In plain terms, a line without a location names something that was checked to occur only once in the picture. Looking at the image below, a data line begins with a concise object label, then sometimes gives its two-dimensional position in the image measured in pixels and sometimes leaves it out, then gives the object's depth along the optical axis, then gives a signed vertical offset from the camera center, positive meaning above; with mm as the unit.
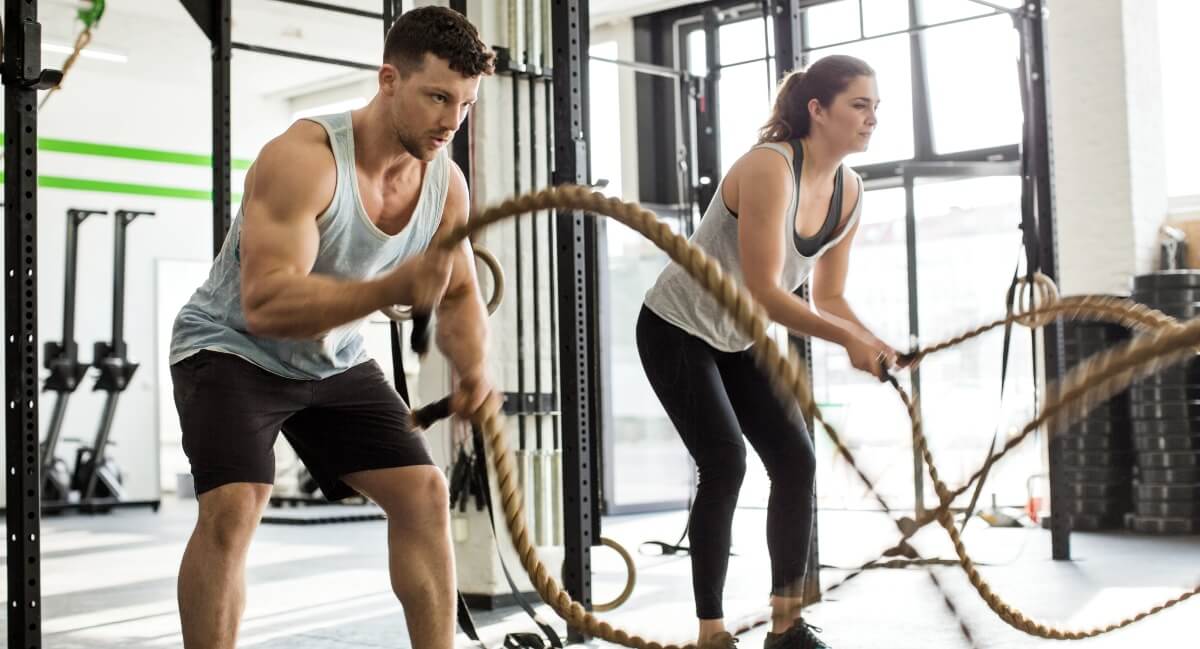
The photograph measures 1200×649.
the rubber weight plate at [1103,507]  6238 -694
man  1927 +84
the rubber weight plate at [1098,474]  6223 -525
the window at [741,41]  8289 +2320
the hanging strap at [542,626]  3087 -648
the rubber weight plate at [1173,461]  5922 -442
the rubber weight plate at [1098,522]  6227 -768
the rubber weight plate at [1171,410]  5926 -197
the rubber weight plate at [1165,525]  5918 -754
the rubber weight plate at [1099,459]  6180 -443
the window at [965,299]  7602 +473
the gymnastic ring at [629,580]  2838 -471
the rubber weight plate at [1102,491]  6238 -610
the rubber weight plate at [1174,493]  5961 -600
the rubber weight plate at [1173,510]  5938 -681
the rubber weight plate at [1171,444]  5914 -360
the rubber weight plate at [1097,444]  6172 -366
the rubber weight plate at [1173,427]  5922 -281
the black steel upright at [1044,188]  5188 +780
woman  2641 +108
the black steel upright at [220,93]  3555 +865
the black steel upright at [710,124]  6074 +1333
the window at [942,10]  7482 +2255
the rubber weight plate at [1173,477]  5957 -523
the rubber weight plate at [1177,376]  5938 -32
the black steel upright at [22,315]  2660 +178
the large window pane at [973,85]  7372 +1771
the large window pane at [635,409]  8438 -187
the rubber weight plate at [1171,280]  5934 +431
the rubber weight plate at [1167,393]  5934 -115
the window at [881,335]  7805 +195
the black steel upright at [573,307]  3203 +200
